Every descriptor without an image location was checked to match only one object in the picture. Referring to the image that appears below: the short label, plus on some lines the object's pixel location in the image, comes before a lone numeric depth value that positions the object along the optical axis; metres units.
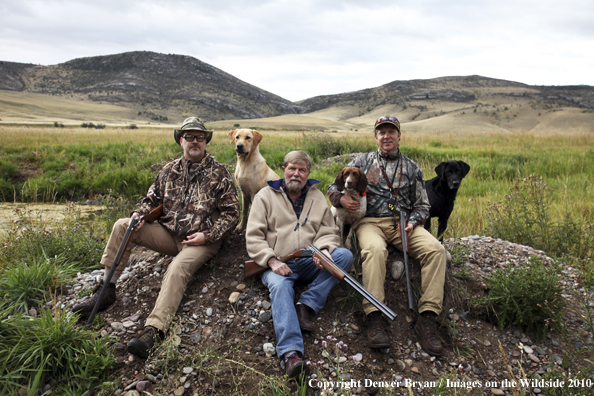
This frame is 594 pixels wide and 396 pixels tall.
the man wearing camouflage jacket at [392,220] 3.37
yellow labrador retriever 4.59
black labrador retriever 4.47
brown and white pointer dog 3.82
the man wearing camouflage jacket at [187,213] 3.64
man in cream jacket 3.30
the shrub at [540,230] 4.94
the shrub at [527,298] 3.31
